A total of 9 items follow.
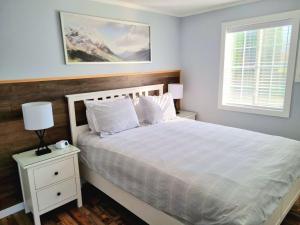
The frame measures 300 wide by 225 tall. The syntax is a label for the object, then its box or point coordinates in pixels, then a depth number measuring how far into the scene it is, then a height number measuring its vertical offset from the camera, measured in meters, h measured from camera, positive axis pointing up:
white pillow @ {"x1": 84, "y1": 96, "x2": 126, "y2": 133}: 2.56 -0.51
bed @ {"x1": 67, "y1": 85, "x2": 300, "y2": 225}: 1.38 -0.77
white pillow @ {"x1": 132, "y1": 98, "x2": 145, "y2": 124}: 3.00 -0.54
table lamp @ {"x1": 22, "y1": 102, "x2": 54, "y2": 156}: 1.96 -0.39
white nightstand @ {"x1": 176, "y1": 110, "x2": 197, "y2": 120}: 3.67 -0.75
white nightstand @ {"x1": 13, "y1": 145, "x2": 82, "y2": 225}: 2.01 -1.03
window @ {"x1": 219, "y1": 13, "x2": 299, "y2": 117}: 2.74 +0.07
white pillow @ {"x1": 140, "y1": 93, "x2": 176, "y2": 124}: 2.93 -0.52
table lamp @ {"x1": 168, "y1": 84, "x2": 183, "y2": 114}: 3.65 -0.32
